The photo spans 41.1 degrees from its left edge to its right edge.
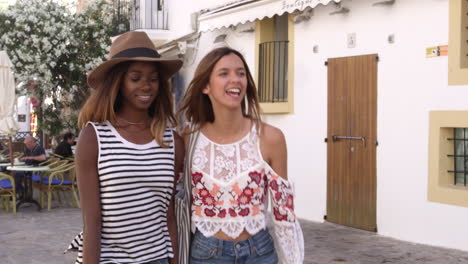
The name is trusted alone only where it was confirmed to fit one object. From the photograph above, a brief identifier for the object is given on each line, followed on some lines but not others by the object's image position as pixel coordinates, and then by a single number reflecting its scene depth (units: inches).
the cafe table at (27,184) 418.0
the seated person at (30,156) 441.4
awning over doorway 335.9
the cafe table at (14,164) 448.8
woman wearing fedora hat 96.0
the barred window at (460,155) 288.8
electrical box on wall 336.2
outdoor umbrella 452.1
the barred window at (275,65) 400.7
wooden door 326.0
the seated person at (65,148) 519.8
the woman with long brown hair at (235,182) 106.3
